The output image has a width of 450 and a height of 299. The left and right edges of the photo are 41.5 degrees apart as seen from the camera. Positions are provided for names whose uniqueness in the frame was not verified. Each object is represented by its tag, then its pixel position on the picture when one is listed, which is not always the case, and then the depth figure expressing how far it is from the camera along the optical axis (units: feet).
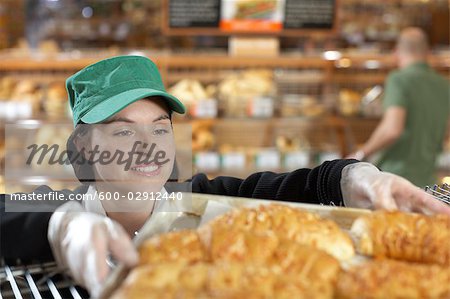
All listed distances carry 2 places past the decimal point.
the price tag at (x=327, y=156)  14.96
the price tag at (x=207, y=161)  14.63
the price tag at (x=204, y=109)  14.40
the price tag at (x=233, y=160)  14.78
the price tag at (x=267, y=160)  14.83
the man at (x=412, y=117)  13.56
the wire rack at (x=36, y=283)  4.13
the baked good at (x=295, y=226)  3.54
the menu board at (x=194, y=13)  14.87
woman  4.49
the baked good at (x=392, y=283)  2.92
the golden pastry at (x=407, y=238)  3.57
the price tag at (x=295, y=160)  14.84
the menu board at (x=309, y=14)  15.02
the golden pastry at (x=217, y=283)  2.74
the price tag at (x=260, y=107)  14.62
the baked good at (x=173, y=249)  3.19
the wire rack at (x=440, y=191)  4.88
